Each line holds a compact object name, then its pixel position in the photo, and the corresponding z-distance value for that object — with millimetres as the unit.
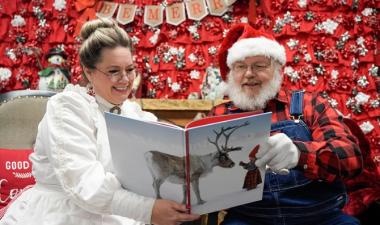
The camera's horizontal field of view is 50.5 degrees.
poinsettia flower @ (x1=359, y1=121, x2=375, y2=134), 2818
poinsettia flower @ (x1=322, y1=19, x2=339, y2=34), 2902
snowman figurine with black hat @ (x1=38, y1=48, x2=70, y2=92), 2990
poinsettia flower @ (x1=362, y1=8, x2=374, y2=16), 2859
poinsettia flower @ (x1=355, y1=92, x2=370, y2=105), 2848
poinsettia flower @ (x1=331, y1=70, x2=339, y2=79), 2896
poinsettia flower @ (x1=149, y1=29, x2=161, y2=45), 3133
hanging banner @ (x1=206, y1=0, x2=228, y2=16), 3039
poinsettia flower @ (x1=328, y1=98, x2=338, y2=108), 2878
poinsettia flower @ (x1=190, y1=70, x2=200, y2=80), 3088
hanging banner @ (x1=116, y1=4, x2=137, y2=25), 3150
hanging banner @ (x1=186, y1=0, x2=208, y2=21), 3062
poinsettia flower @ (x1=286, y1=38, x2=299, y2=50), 2945
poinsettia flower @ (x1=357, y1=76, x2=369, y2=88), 2861
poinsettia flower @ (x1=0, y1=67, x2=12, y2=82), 3295
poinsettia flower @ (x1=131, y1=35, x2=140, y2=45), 3154
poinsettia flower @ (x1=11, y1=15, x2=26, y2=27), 3314
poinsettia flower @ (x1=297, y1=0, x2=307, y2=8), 2934
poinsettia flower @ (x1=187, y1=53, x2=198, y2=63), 3082
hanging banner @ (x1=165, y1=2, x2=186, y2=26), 3094
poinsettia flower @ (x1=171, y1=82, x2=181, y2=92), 3072
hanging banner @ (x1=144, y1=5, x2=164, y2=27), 3119
